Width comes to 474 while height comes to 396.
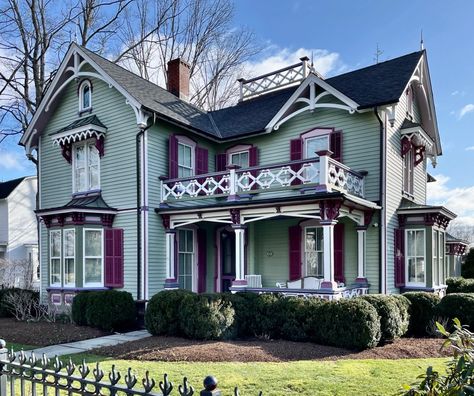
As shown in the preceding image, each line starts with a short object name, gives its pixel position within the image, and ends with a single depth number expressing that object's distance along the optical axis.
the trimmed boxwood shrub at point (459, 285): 17.44
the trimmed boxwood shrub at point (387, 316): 9.88
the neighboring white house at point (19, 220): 29.56
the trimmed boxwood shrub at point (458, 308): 10.86
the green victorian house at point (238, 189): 12.91
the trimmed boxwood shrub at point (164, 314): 10.62
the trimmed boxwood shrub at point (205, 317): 9.92
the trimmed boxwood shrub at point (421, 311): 11.28
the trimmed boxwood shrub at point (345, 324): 9.15
